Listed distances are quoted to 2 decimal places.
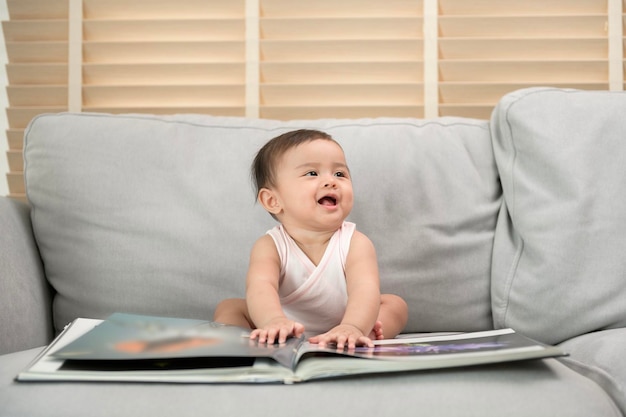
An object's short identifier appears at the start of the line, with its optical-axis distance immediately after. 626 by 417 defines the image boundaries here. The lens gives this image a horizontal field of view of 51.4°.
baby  1.28
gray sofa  1.33
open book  0.81
